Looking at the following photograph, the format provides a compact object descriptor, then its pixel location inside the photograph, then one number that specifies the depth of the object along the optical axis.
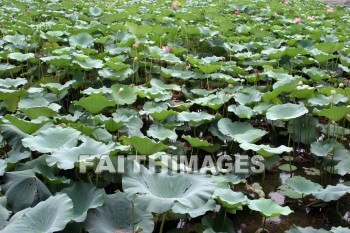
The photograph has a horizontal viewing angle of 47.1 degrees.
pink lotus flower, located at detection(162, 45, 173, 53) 3.66
